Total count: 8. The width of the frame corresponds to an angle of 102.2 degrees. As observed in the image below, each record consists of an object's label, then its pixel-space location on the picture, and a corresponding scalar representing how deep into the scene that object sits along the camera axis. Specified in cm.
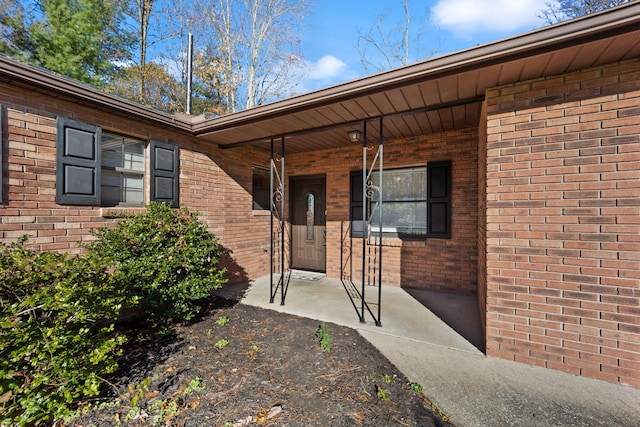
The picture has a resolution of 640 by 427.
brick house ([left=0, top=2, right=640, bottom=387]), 212
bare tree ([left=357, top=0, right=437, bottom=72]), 999
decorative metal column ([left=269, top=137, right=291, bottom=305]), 602
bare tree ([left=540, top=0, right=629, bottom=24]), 815
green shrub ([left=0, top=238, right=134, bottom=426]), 158
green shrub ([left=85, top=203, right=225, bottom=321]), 298
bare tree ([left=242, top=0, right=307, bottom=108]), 992
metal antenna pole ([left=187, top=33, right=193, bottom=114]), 563
